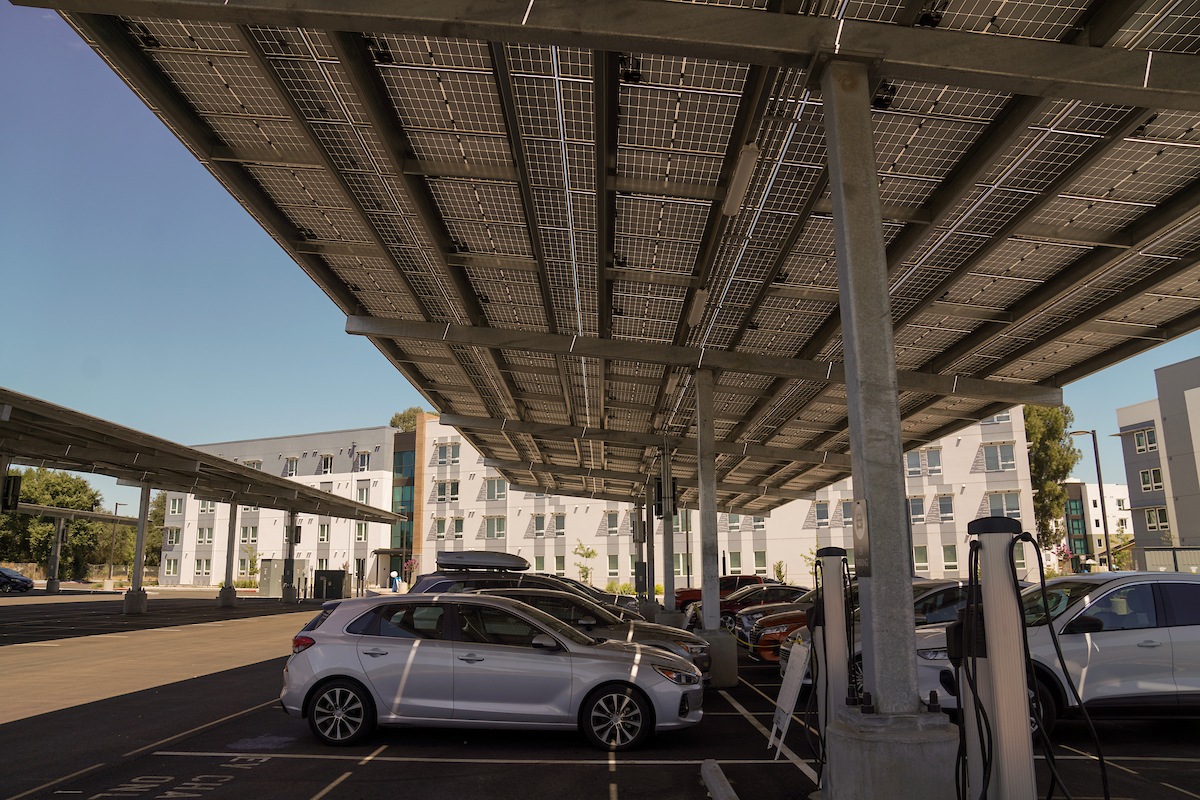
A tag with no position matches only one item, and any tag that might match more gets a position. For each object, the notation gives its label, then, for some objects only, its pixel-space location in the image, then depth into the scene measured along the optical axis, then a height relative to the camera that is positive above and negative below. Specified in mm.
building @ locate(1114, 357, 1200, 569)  36062 +4519
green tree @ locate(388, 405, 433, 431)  106812 +18317
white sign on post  7105 -1260
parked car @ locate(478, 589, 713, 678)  12094 -1156
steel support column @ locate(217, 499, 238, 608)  39000 -1546
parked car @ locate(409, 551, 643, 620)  15094 -468
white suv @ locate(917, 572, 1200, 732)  8508 -1129
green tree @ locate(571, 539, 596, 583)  55906 -357
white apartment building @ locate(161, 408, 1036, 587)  51531 +2554
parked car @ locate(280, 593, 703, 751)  8305 -1370
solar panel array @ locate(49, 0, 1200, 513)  8422 +4715
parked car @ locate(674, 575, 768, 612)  31281 -1386
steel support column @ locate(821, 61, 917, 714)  5945 +1254
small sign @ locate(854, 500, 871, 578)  6094 +24
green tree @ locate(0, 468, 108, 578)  69375 +2685
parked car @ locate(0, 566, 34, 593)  50656 -1405
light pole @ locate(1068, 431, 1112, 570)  28578 +3493
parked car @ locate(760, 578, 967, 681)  11969 -856
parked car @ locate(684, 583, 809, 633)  23828 -1445
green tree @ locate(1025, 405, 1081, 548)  56156 +5873
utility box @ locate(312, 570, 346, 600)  42003 -1501
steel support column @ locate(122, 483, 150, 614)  31516 -538
